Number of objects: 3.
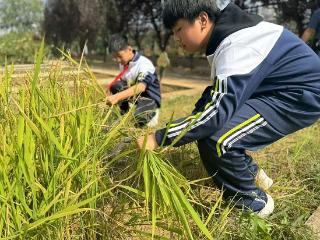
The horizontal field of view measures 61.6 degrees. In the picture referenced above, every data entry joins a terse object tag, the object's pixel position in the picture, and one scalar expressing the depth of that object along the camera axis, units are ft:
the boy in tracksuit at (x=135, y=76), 7.22
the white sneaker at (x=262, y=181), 4.69
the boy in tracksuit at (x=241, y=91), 3.51
